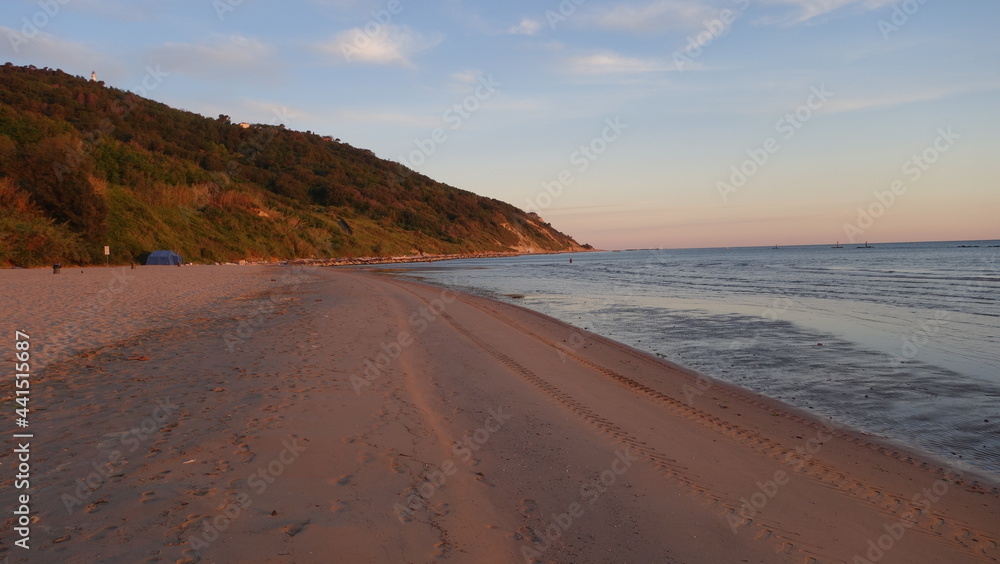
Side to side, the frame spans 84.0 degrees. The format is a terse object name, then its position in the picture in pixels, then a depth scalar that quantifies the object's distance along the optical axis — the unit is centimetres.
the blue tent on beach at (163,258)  3728
